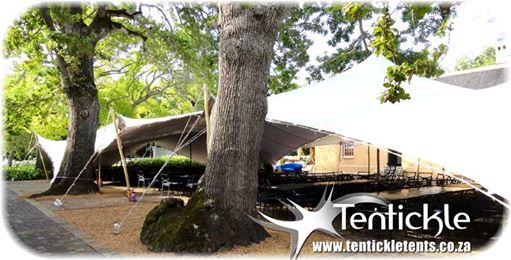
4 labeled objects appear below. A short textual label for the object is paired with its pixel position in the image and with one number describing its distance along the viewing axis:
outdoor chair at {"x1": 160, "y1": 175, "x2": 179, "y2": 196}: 13.09
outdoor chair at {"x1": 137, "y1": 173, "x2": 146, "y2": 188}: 14.41
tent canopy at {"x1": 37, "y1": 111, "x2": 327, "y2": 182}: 11.70
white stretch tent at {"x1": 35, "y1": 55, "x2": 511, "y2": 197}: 5.90
